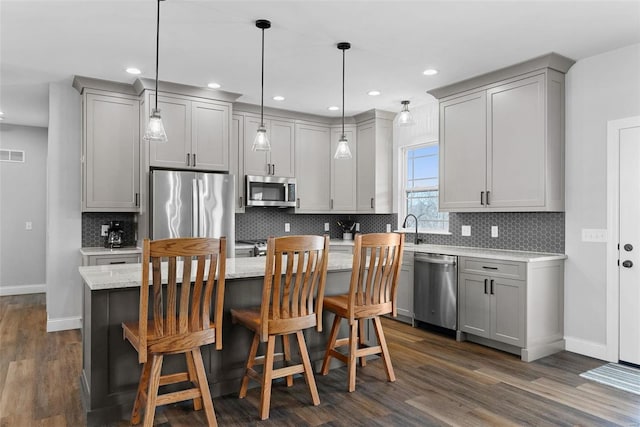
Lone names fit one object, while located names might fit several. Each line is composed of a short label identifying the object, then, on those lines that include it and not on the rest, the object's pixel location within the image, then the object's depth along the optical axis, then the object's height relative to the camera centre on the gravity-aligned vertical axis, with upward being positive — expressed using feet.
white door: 11.27 -0.72
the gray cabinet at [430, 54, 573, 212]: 12.39 +2.37
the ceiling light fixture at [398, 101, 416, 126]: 13.52 +3.04
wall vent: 21.26 +2.92
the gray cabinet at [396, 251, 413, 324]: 15.53 -2.80
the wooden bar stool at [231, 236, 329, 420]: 8.11 -1.94
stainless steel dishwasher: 13.88 -2.51
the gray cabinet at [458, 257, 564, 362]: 11.92 -2.62
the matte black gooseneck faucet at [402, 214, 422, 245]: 17.67 -0.43
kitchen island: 8.20 -2.68
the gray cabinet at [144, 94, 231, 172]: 14.89 +2.89
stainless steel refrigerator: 14.15 +0.32
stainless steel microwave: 17.31 +0.99
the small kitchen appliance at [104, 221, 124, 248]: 15.23 -0.75
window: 17.40 +1.15
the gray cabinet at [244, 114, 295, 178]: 17.56 +2.71
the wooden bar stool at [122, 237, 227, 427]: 6.95 -1.98
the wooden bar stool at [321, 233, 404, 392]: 9.43 -1.94
